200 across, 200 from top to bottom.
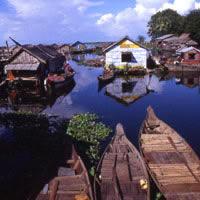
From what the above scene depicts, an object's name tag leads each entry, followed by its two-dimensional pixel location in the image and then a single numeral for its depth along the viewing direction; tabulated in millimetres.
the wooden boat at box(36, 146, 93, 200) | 7055
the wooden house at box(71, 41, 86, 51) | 77488
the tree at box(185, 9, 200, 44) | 53281
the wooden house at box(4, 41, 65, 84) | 25453
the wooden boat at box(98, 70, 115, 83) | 27745
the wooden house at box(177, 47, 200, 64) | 33594
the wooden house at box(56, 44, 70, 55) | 71431
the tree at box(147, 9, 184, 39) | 77438
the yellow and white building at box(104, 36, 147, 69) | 32250
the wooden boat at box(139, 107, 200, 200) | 7176
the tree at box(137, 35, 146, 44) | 90250
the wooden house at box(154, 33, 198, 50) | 47622
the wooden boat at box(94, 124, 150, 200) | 7051
